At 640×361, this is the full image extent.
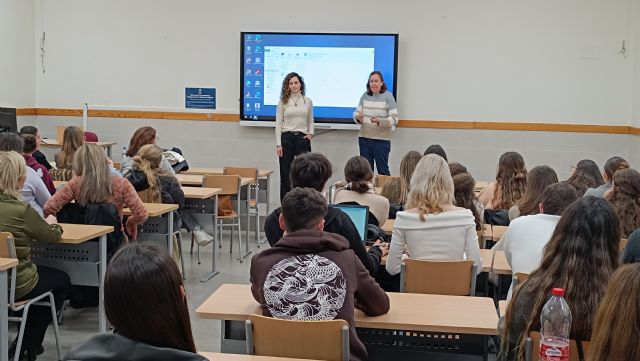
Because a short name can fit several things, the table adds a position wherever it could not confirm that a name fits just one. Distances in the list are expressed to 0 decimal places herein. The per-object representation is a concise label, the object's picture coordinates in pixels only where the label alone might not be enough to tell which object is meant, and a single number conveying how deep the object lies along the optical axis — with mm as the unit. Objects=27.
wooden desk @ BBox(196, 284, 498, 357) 3117
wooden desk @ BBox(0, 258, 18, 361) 3963
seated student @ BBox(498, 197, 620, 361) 2666
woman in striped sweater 9641
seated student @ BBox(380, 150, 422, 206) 5855
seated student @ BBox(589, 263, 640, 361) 1750
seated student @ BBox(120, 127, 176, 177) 6941
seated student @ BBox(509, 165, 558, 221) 4859
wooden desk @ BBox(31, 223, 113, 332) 4961
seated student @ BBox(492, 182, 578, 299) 3828
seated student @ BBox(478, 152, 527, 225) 6082
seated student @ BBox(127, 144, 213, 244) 6406
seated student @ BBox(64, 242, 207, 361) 1812
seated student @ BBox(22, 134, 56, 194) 6355
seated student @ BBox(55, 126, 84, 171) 6758
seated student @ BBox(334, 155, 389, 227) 5156
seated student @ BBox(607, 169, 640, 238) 4594
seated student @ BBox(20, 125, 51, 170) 7258
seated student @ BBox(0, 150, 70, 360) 4410
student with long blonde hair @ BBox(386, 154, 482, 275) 4234
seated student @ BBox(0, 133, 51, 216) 5656
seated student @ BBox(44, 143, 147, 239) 5277
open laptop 4531
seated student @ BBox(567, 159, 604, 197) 5934
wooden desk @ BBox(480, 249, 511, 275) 4262
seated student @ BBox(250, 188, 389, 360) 2947
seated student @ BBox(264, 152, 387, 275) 3709
